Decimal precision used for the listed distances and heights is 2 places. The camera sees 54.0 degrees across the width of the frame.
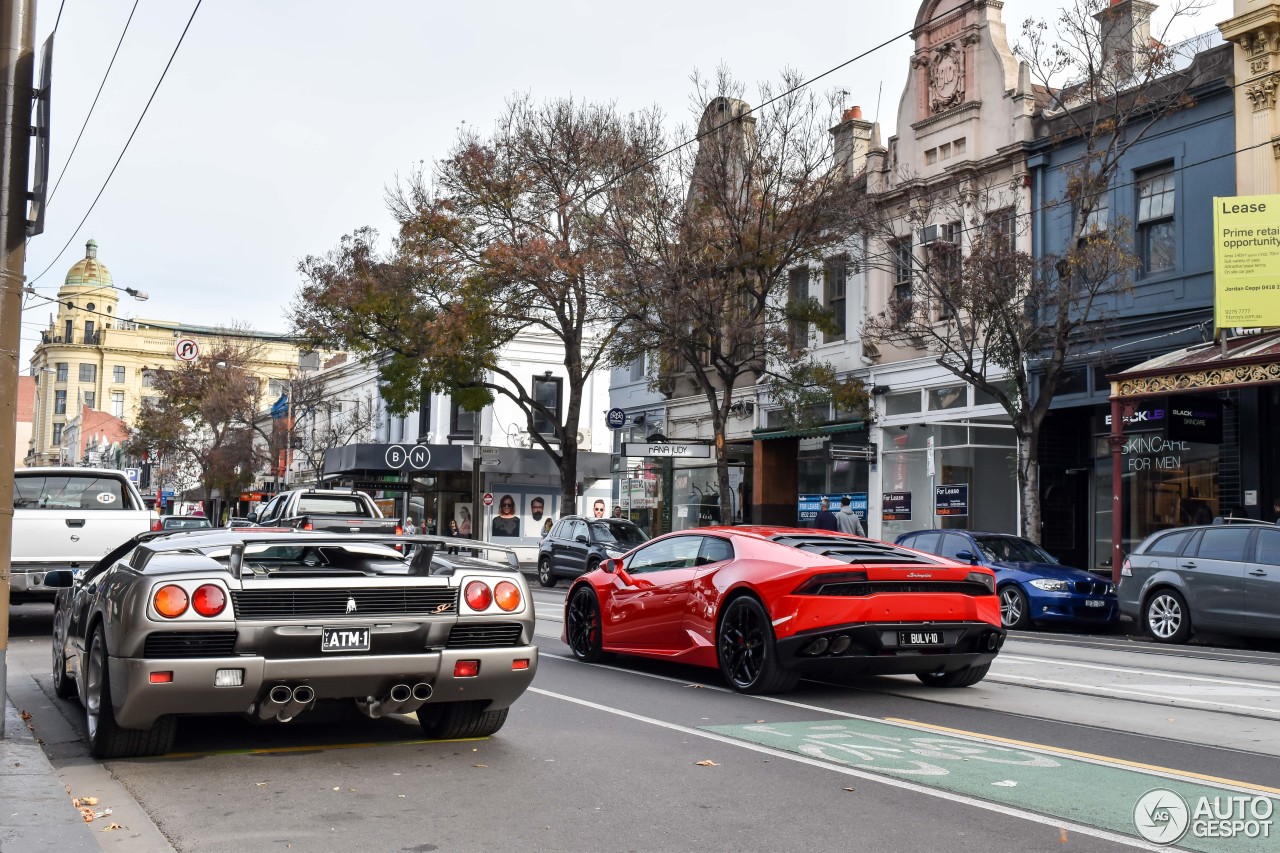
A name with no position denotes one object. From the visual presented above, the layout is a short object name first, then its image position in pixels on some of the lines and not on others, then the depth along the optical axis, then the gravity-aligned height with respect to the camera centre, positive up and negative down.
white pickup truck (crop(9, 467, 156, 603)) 13.69 -0.40
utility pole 7.23 +1.69
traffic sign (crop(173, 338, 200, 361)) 60.06 +6.50
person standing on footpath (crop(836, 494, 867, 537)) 23.36 -0.54
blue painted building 21.23 +2.90
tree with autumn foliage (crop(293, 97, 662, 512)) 28.16 +5.27
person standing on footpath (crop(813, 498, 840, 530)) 23.30 -0.53
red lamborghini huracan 9.26 -0.91
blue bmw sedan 17.94 -1.28
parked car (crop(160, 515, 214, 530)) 26.27 -0.78
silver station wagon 15.09 -1.08
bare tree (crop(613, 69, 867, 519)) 24.30 +5.18
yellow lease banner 19.02 +3.56
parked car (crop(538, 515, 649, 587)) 26.95 -1.20
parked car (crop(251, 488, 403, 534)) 19.62 -0.30
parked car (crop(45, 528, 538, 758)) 6.35 -0.80
